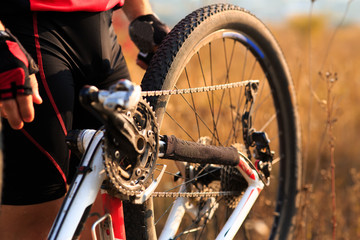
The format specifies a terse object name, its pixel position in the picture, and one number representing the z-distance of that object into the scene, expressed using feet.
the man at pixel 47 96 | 11.17
